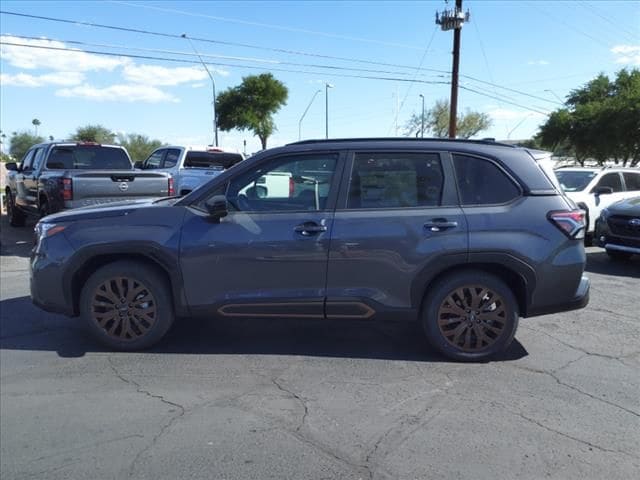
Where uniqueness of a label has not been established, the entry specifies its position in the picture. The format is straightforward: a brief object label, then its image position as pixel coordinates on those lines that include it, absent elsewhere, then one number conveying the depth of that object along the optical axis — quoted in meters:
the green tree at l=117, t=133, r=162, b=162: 71.44
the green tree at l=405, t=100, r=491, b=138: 62.72
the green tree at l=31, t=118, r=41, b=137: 87.45
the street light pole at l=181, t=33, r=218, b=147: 40.39
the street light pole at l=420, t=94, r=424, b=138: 62.30
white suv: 11.78
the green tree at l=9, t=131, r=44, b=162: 77.09
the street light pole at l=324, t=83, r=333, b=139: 46.57
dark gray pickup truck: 9.34
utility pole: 23.84
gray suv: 4.66
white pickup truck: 13.14
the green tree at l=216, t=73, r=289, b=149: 45.06
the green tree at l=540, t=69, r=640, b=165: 30.78
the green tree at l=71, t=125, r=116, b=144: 60.34
